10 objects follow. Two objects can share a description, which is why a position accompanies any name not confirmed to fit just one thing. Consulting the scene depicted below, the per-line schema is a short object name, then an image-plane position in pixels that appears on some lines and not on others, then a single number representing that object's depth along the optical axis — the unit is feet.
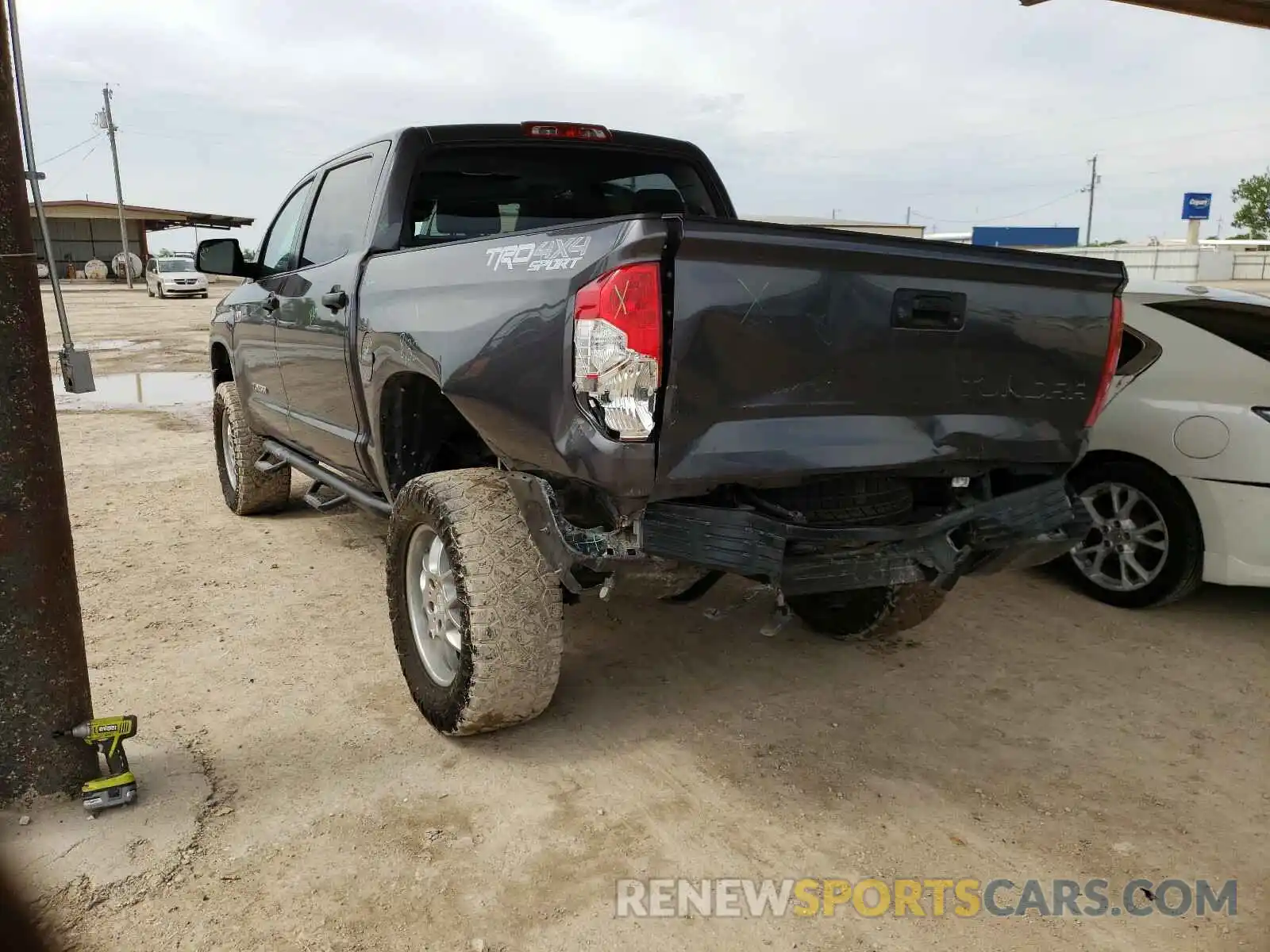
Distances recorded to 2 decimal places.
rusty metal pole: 8.36
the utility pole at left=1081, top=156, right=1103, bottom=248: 282.77
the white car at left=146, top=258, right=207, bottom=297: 109.91
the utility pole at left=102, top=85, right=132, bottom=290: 152.35
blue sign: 192.03
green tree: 225.56
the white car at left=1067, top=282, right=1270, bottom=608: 13.97
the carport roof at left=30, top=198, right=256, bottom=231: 168.14
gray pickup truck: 8.09
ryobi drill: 8.98
